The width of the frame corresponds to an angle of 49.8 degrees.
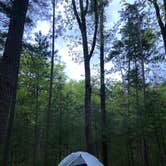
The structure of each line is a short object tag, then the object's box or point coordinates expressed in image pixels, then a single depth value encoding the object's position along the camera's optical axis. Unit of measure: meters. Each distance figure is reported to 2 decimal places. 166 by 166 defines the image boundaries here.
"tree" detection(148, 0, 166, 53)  5.50
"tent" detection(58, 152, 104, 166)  5.74
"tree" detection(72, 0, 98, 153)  6.70
